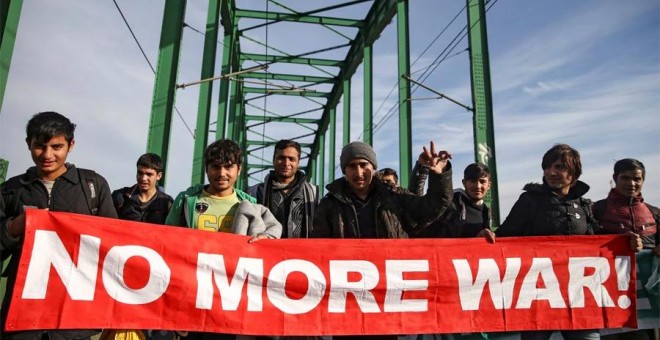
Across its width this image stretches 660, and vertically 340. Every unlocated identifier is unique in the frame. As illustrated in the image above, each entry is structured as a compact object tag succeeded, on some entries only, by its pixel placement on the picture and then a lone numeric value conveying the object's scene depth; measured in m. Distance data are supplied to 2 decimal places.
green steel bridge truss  8.12
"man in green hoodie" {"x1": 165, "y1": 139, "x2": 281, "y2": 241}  2.94
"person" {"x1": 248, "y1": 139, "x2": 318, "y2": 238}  3.56
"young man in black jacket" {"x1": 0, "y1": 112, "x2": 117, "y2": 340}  2.56
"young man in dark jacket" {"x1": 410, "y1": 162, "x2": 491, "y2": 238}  3.75
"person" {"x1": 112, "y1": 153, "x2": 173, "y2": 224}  4.14
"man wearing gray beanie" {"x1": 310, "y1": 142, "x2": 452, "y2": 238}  3.00
